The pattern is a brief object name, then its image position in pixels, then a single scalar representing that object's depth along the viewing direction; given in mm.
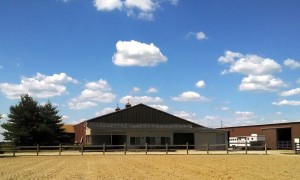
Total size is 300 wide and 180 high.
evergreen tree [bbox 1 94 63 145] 37769
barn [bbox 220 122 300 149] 38044
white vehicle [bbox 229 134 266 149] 37896
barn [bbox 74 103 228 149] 35935
